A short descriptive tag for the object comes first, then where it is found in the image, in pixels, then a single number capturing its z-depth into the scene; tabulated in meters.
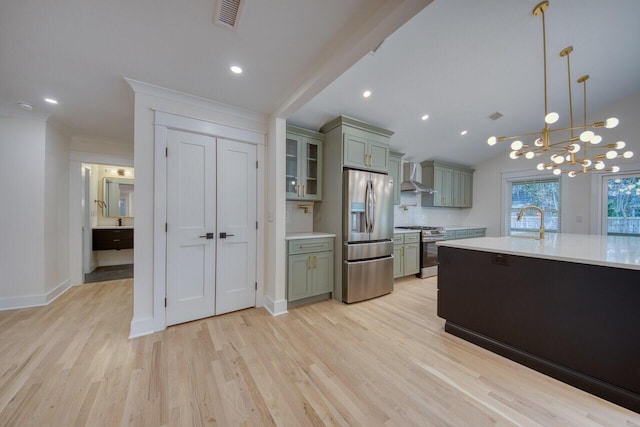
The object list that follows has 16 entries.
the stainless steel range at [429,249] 4.31
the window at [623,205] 4.02
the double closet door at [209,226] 2.39
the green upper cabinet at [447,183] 5.14
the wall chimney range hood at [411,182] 4.59
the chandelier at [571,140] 2.14
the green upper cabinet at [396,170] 4.30
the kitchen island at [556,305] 1.47
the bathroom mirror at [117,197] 4.82
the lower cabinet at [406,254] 3.97
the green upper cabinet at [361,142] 3.10
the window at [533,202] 4.84
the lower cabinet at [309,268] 2.85
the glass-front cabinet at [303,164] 3.15
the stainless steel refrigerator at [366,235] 3.05
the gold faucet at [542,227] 2.48
